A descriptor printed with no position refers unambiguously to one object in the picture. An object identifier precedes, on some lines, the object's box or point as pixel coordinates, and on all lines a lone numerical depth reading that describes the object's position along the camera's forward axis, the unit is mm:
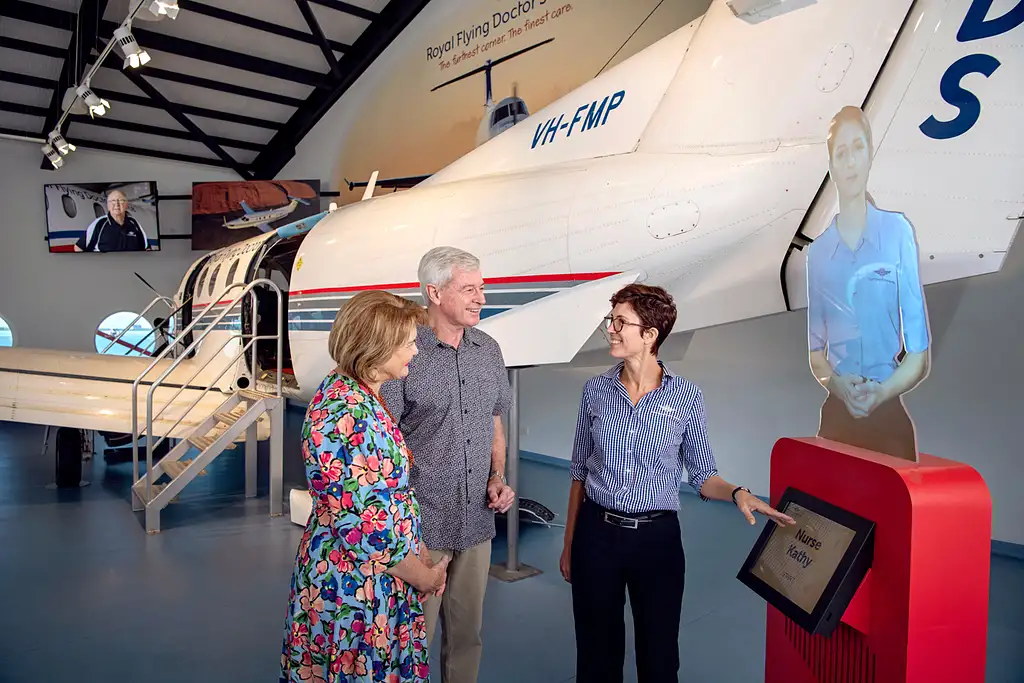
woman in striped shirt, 1893
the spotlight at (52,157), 11070
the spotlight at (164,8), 6352
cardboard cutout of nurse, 1609
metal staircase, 4949
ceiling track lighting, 6410
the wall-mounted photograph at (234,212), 13016
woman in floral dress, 1462
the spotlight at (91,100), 8906
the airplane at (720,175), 2354
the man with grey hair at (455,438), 2029
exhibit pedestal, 1450
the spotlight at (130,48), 7070
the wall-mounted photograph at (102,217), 12461
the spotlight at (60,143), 10617
